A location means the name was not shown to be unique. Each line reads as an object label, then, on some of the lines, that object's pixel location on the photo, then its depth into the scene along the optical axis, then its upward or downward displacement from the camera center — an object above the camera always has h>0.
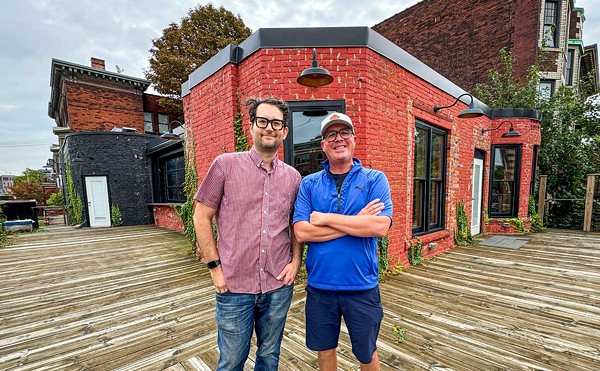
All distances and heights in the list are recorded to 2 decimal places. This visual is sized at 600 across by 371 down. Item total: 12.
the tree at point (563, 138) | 8.26 +0.91
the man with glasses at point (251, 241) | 1.46 -0.42
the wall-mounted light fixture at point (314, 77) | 2.81 +1.07
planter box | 9.09 -1.82
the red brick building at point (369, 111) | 3.45 +0.95
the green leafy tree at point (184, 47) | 15.91 +8.11
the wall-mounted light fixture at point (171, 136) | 7.50 +1.09
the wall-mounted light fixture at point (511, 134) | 6.16 +0.78
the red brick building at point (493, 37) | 10.87 +6.07
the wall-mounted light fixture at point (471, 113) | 4.36 +0.94
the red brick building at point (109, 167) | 9.86 +0.28
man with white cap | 1.51 -0.48
